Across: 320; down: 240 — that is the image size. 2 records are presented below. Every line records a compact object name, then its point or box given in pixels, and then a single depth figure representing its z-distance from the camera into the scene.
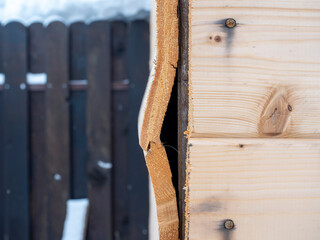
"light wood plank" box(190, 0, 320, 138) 0.39
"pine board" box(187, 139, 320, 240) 0.39
